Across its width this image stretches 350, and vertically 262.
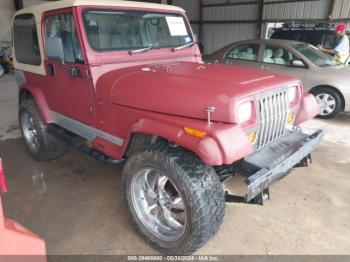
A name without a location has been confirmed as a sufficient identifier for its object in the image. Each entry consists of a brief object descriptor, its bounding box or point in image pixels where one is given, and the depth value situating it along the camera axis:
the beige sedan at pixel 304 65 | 5.93
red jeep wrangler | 2.19
